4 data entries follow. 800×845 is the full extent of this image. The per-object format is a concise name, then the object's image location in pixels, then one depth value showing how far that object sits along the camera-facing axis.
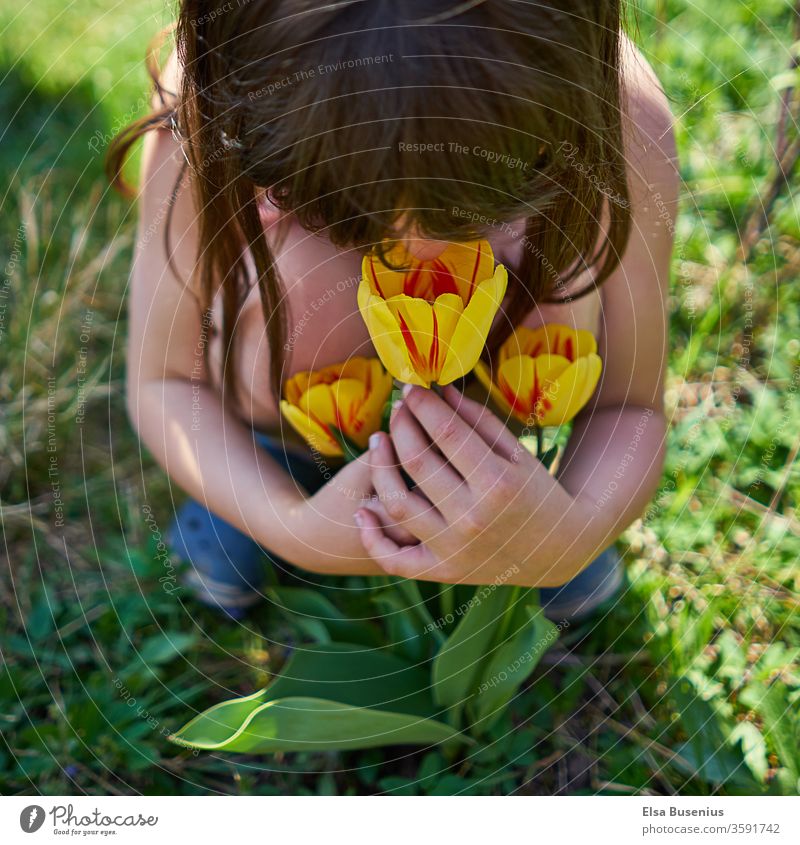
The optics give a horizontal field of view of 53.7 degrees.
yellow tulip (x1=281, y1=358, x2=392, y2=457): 0.58
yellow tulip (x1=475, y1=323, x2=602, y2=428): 0.55
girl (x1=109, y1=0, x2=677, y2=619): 0.41
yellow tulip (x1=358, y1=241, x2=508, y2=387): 0.46
